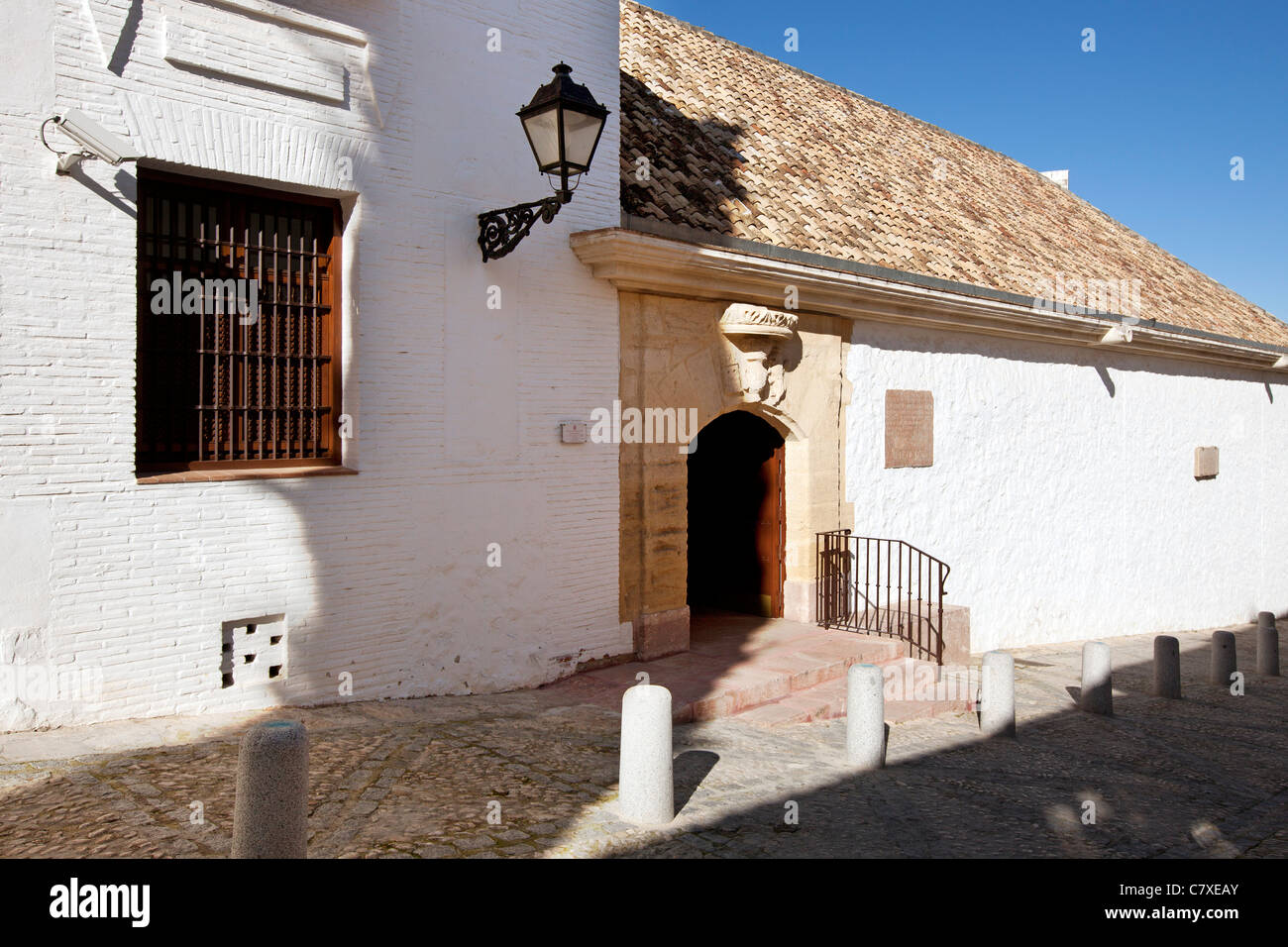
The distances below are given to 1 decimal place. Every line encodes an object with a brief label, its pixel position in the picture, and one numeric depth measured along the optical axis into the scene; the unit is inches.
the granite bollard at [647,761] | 179.0
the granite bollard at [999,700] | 268.4
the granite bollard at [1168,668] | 338.6
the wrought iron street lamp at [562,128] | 219.0
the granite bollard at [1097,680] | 302.7
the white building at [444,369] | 199.3
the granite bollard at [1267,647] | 400.2
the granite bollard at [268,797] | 138.0
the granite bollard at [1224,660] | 366.6
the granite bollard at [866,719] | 226.7
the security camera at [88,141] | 193.2
